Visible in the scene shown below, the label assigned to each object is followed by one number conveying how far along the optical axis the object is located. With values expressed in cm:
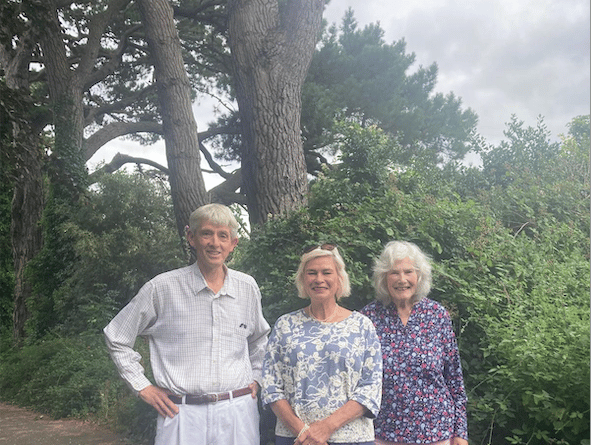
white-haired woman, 282
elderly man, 280
